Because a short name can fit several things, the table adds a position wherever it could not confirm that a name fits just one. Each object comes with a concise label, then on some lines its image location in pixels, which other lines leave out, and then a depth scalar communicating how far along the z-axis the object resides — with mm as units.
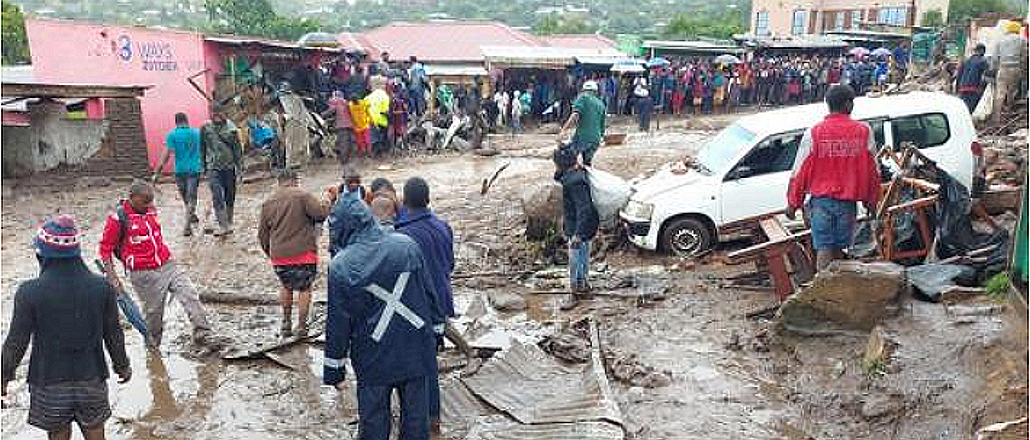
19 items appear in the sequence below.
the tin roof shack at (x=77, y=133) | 14539
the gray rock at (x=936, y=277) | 6234
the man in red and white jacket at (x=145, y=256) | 6527
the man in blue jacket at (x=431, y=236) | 5598
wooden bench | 7047
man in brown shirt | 7078
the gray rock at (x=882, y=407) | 5180
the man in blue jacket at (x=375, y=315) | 4457
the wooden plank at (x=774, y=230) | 7348
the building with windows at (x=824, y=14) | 54594
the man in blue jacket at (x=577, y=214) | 7902
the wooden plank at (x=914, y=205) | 6867
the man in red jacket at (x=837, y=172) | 6516
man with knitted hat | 4395
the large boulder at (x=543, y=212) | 10234
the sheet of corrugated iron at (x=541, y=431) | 5148
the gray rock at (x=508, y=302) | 8250
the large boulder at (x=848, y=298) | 6129
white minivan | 8727
